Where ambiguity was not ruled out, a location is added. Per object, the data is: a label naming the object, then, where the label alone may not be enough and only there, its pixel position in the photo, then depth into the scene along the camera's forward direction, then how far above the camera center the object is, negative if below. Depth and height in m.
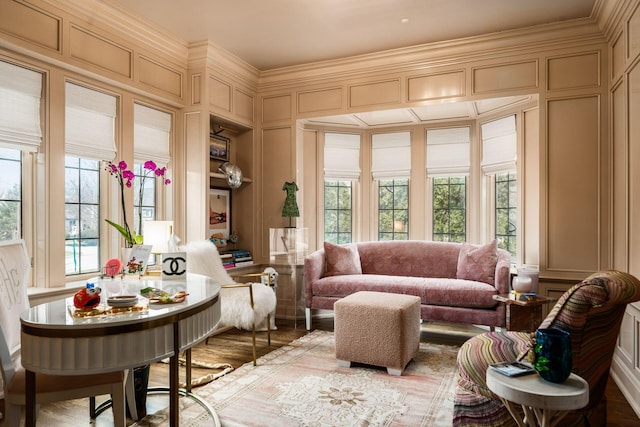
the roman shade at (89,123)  3.34 +0.74
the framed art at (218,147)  4.64 +0.74
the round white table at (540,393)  1.59 -0.69
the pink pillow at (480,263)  4.18 -0.51
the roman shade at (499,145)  4.48 +0.75
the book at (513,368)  1.77 -0.67
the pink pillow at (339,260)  4.68 -0.53
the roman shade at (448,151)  5.01 +0.74
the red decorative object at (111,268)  2.43 -0.32
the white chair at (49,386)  1.79 -0.75
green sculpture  4.82 +0.13
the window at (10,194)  2.97 +0.13
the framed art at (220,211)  4.79 +0.02
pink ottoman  3.19 -0.91
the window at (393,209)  5.29 +0.05
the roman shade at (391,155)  5.28 +0.73
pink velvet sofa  3.88 -0.67
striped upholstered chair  1.98 -0.70
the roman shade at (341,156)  5.37 +0.73
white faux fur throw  3.50 -0.69
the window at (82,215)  3.40 -0.02
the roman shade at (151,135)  3.94 +0.76
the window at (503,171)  4.51 +0.46
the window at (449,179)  5.01 +0.42
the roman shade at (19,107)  2.89 +0.74
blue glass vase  1.67 -0.57
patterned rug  2.50 -1.21
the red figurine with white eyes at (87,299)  1.78 -0.36
